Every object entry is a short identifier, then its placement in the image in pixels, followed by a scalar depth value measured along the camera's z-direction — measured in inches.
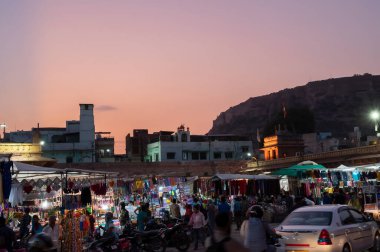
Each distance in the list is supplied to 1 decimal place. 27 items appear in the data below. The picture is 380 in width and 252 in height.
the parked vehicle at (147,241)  598.5
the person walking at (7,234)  431.1
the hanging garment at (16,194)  707.4
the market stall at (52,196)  578.9
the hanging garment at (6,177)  526.9
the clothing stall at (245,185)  1035.4
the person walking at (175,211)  799.9
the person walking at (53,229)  523.2
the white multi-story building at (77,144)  2436.0
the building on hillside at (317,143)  2628.0
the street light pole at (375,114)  1301.9
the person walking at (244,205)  1010.1
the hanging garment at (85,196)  720.6
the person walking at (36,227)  542.0
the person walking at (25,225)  618.0
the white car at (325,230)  428.5
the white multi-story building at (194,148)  2625.5
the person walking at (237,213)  938.1
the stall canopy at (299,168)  1002.7
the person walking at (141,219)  678.5
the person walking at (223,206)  735.1
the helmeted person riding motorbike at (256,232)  364.8
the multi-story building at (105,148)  2751.0
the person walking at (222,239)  231.3
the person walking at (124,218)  730.8
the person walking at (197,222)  676.7
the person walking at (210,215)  762.7
